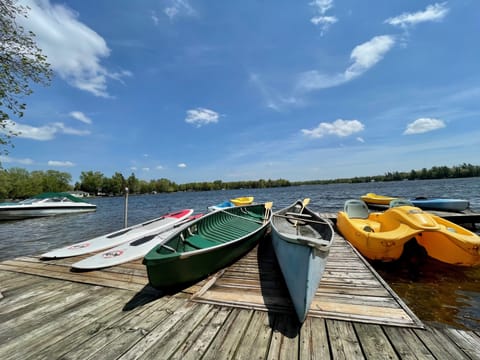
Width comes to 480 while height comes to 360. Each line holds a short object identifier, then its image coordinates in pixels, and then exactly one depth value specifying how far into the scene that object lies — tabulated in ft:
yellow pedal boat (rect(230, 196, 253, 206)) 60.17
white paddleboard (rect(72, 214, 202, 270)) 14.63
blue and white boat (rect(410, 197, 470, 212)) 37.93
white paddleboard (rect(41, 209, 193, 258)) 17.94
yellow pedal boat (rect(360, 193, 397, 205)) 55.16
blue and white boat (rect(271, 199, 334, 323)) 7.93
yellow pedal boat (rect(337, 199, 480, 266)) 15.33
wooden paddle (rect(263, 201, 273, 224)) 28.39
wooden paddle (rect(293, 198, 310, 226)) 25.43
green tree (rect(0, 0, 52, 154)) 10.89
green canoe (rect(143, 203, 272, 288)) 9.69
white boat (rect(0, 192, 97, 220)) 61.72
